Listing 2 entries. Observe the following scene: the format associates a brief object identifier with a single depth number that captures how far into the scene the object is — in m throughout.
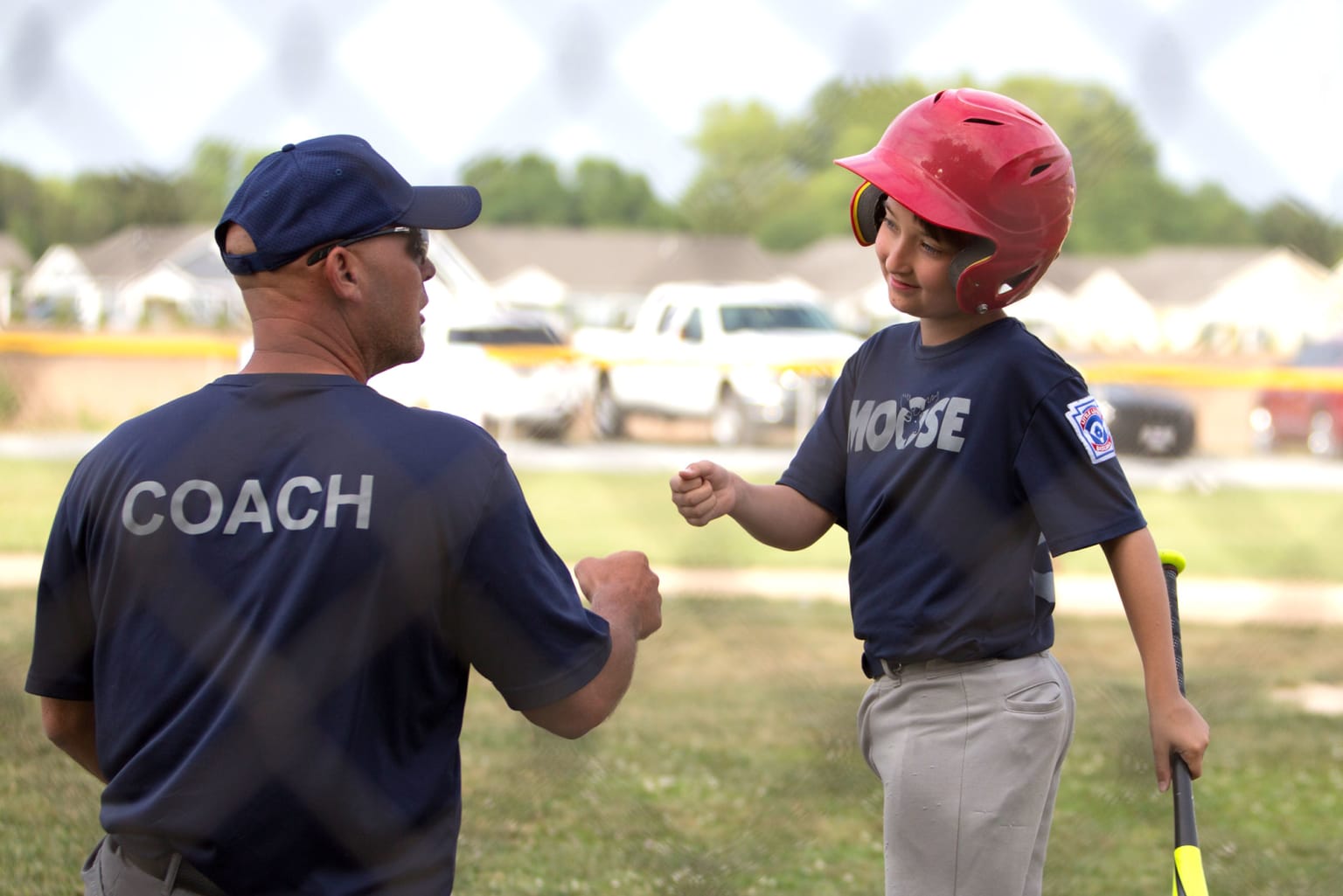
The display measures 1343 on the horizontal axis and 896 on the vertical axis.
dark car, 20.84
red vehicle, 17.97
